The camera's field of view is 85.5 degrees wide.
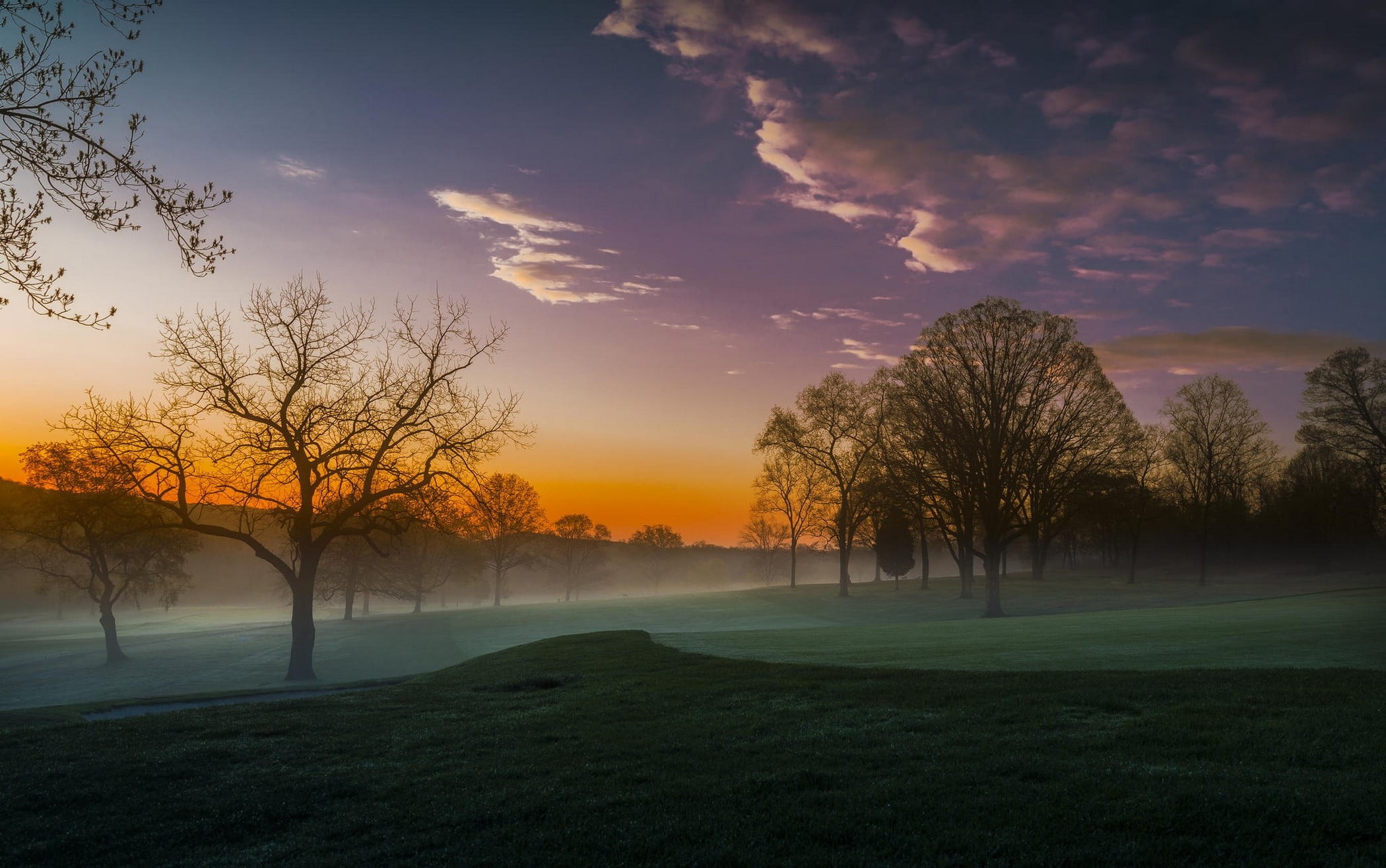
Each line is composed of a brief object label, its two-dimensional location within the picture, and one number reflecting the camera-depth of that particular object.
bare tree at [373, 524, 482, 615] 74.06
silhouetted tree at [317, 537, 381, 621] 66.31
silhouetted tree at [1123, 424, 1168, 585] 67.31
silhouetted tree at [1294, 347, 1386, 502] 60.19
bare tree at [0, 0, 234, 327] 10.38
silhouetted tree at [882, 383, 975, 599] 45.66
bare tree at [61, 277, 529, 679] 30.42
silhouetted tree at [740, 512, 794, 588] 130.62
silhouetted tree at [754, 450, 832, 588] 78.56
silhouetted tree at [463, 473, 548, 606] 82.19
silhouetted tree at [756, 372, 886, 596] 65.75
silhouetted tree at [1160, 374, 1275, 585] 64.00
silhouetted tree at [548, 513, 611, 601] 112.94
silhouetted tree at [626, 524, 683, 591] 138.50
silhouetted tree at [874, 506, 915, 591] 89.88
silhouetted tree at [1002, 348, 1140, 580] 45.19
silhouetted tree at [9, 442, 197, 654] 31.17
